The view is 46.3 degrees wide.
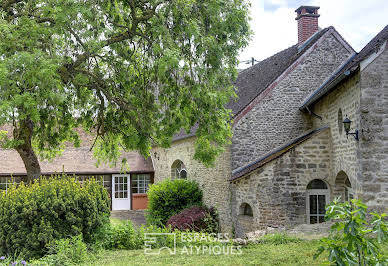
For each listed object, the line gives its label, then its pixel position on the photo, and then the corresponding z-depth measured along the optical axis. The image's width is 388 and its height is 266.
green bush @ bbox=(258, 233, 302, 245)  9.73
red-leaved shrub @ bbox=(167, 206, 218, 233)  15.71
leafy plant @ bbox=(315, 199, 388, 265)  4.51
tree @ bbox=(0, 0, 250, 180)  8.81
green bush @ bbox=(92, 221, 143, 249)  10.00
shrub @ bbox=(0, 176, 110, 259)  8.88
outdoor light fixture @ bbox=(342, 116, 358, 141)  11.31
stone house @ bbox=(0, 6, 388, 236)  10.83
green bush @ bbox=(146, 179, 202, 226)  18.45
